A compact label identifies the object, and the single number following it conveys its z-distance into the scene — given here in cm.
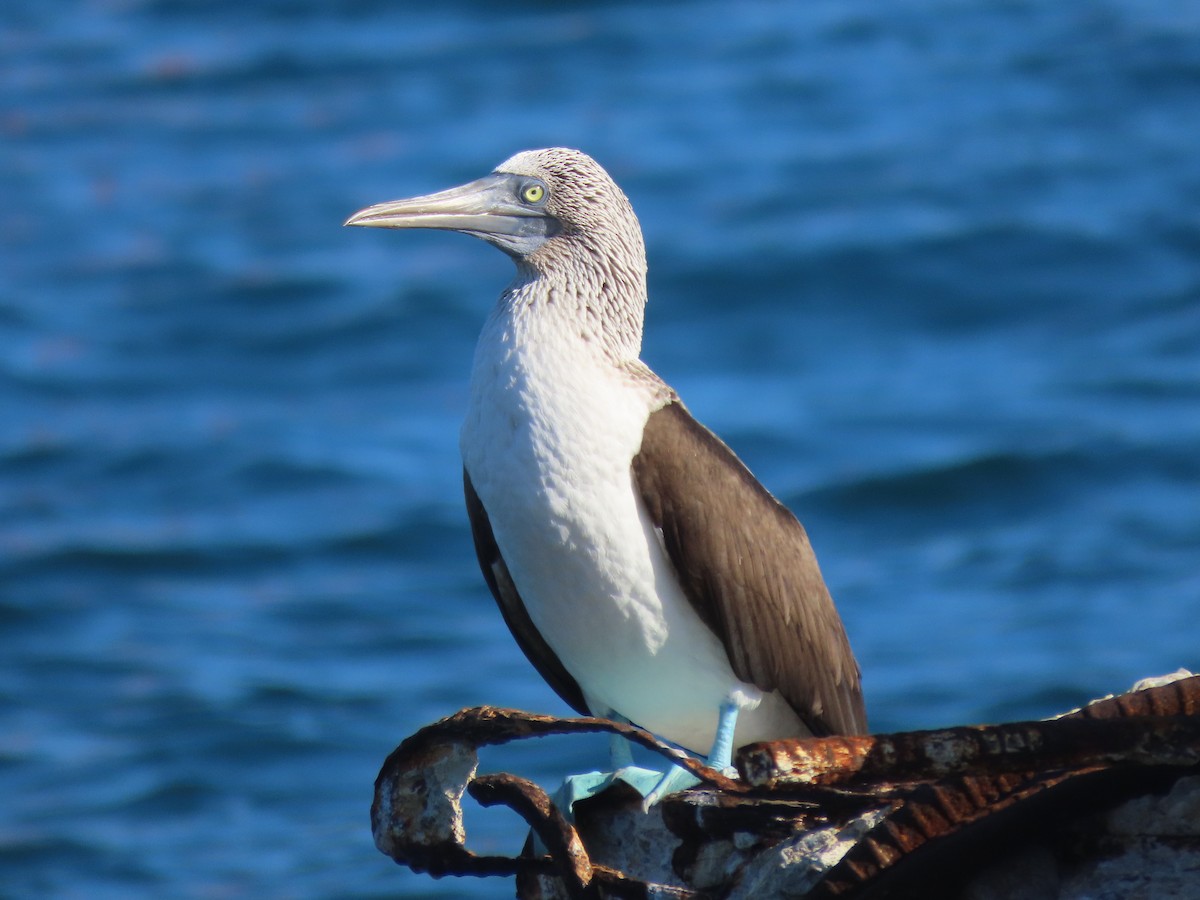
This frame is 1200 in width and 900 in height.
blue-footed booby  1227
